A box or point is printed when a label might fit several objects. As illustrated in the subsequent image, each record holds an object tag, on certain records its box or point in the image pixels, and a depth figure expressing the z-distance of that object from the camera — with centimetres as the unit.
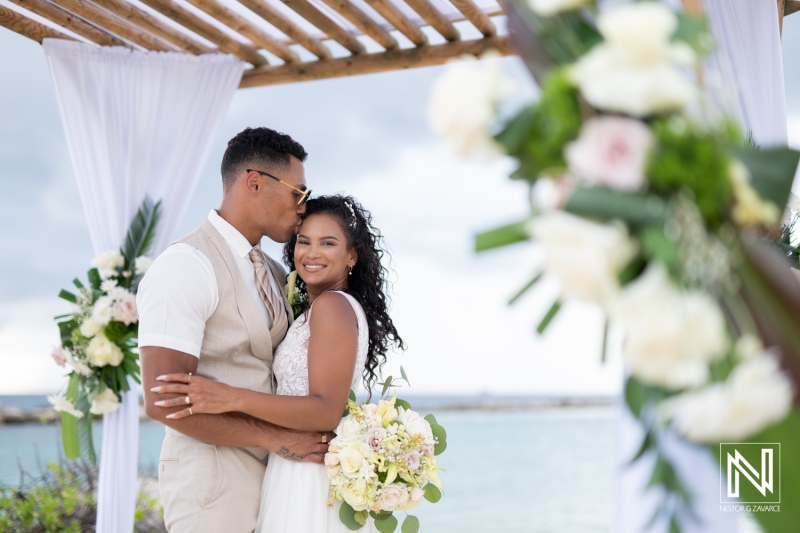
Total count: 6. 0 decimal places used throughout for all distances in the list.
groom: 239
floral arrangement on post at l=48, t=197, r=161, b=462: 385
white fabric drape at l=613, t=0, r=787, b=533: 289
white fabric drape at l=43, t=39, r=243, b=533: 418
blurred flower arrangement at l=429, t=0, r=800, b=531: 98
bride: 238
